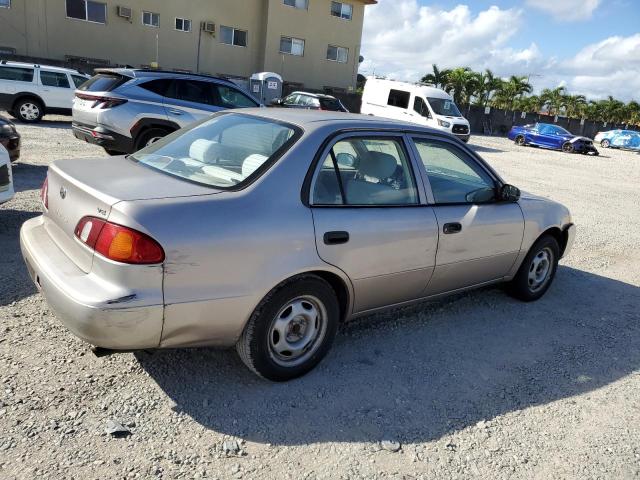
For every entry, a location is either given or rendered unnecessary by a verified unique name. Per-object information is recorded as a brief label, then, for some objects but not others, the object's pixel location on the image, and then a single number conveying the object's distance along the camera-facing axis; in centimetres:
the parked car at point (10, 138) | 699
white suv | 1486
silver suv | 876
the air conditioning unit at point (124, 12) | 2645
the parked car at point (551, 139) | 2752
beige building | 2516
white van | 2134
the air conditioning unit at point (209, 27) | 2888
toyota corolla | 263
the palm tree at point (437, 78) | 4384
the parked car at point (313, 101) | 1994
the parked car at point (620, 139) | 3422
